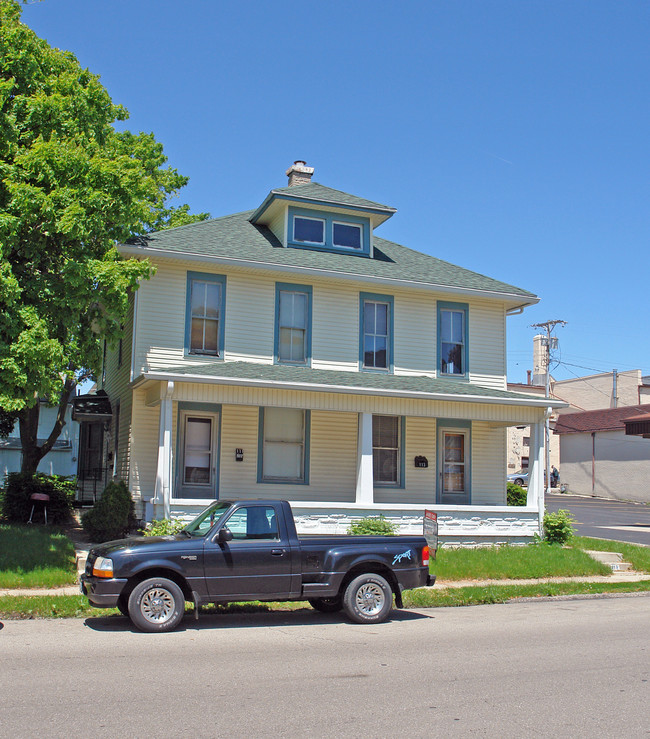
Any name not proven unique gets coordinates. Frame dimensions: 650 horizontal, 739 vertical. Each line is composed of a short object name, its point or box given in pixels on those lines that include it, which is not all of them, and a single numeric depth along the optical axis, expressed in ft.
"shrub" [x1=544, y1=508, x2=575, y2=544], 62.59
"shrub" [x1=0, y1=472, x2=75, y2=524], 65.51
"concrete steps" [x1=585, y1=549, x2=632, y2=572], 56.08
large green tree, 42.65
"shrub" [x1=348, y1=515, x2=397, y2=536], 55.16
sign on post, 47.39
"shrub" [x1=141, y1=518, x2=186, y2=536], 49.43
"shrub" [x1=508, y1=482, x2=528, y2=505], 80.53
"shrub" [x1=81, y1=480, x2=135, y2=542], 54.70
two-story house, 58.03
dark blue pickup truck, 31.32
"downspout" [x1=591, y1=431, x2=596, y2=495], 165.17
